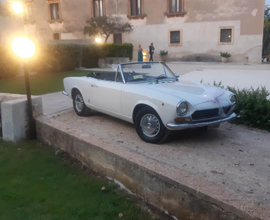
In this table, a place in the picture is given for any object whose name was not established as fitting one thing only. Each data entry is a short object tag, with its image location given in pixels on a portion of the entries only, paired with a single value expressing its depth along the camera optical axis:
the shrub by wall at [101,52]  19.47
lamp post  5.18
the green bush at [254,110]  5.53
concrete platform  2.80
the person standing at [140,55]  23.40
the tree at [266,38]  34.59
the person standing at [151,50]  25.78
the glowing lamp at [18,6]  7.34
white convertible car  4.12
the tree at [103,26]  26.11
